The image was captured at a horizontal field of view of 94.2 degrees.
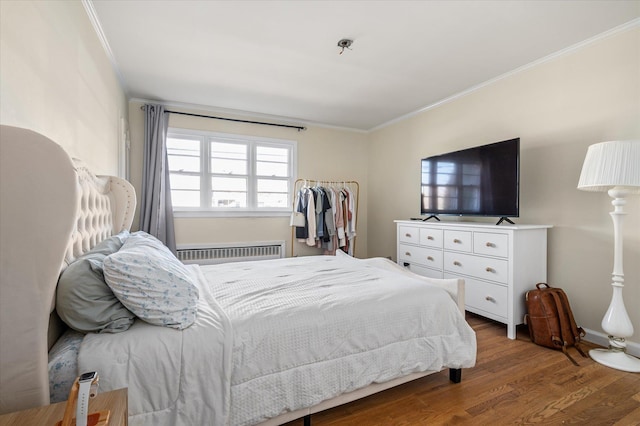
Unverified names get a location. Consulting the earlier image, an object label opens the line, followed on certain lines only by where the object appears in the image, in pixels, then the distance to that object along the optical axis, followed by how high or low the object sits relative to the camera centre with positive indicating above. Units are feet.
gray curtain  11.80 +1.05
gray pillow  3.52 -1.16
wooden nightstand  2.43 -1.76
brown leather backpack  7.46 -2.82
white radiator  12.78 -1.99
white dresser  8.09 -1.56
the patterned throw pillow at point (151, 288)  3.80 -1.09
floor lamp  6.25 +0.46
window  12.94 +1.58
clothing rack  14.80 +1.24
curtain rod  12.67 +4.02
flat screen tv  8.70 +0.95
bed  2.78 -1.69
